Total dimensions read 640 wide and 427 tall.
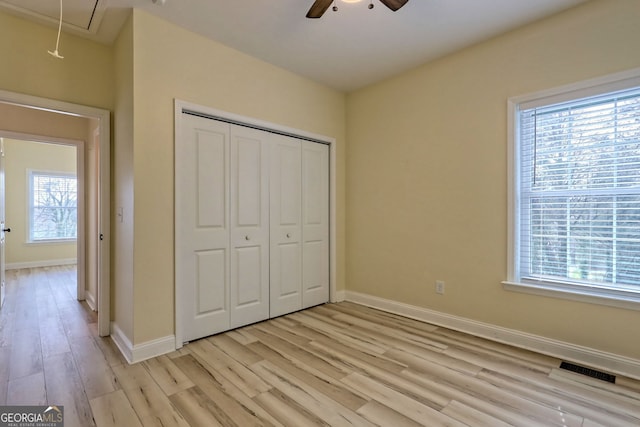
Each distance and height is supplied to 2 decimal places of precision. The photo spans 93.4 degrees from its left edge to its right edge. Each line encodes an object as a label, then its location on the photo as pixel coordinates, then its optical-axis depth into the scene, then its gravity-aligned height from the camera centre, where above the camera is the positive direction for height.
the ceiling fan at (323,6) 1.95 +1.37
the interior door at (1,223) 3.65 -0.16
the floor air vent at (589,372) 2.08 -1.16
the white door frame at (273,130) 2.55 +0.78
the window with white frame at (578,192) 2.18 +0.15
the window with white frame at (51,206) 6.45 +0.09
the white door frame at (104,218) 2.78 -0.07
